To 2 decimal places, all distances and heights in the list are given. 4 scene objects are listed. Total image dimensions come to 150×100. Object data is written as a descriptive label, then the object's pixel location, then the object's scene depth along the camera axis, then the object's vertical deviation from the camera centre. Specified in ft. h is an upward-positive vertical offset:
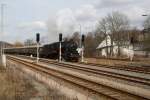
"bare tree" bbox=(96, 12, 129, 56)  343.87 +28.47
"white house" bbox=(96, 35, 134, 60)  367.06 +8.58
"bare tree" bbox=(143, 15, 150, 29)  291.63 +26.41
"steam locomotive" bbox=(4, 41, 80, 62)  159.63 +2.42
